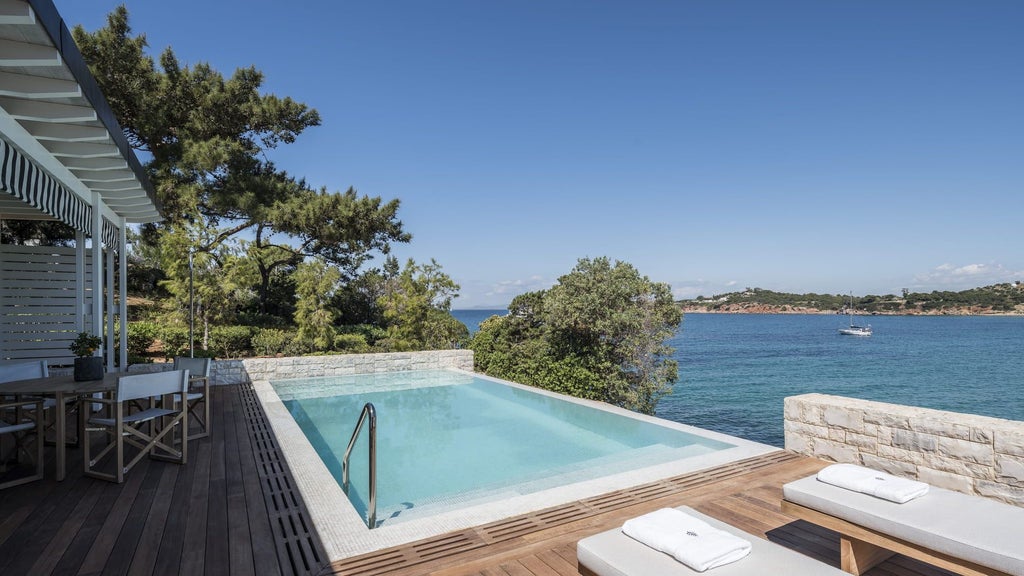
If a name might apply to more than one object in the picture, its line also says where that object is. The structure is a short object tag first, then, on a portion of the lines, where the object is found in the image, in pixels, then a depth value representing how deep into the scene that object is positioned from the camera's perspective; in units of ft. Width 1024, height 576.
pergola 10.10
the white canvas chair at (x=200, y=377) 17.33
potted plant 13.91
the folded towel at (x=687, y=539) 6.61
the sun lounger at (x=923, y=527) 6.84
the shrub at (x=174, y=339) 39.70
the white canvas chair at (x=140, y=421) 12.45
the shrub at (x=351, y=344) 47.05
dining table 12.39
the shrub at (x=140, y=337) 38.63
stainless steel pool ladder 11.36
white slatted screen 23.89
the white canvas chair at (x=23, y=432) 12.16
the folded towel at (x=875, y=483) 8.34
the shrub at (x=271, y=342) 43.62
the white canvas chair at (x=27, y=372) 15.07
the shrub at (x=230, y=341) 42.45
